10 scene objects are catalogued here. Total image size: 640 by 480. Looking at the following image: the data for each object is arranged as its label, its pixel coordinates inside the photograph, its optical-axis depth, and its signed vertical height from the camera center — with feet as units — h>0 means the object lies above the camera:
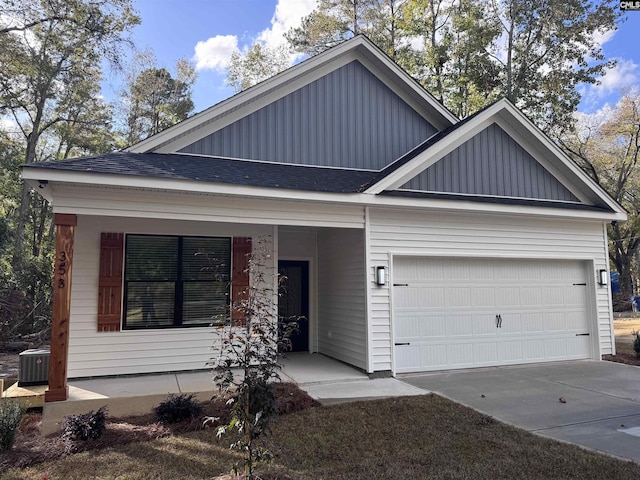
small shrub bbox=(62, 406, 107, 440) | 15.12 -5.00
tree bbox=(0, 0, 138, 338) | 50.37 +30.54
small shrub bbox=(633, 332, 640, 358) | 30.68 -4.71
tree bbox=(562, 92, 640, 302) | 77.05 +22.64
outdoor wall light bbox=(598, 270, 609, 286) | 30.48 +0.10
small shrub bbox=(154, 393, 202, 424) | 16.84 -4.95
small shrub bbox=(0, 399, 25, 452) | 14.53 -4.75
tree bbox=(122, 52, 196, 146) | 84.79 +36.05
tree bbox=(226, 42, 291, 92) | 81.76 +41.29
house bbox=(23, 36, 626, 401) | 22.82 +3.15
